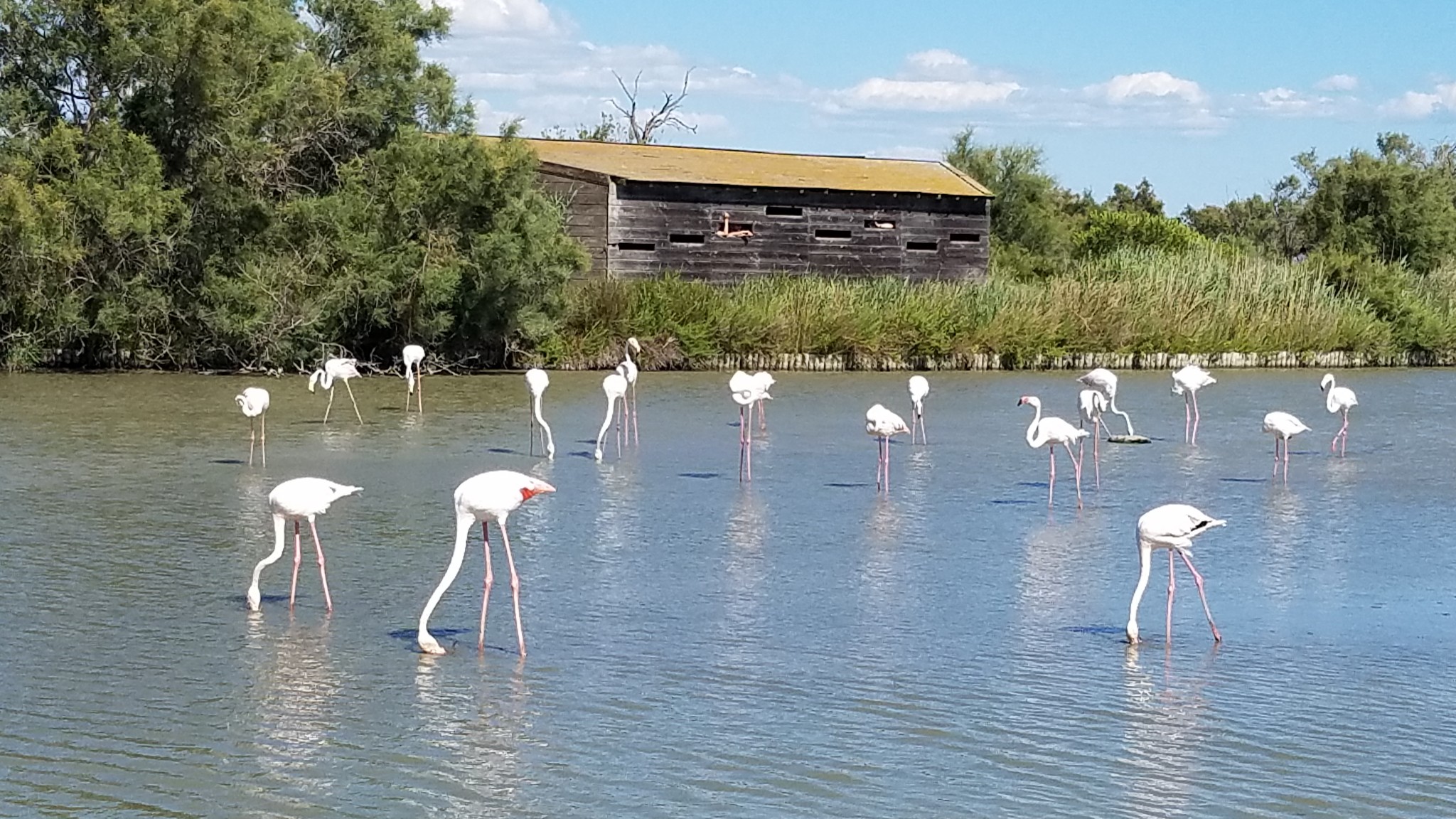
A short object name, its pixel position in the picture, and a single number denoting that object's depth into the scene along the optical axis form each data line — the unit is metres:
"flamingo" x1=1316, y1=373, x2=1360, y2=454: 16.78
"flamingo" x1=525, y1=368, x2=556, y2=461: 15.91
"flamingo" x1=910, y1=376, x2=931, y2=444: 16.62
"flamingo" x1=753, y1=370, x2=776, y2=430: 16.28
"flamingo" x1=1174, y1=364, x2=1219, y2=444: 17.89
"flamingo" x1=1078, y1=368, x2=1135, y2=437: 17.38
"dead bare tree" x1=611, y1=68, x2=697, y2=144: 55.53
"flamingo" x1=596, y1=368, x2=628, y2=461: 15.88
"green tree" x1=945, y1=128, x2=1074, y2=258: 43.06
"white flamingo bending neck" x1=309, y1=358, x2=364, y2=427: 18.41
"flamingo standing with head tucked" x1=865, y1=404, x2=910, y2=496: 14.01
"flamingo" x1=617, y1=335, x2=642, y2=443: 17.36
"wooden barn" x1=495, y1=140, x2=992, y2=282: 32.84
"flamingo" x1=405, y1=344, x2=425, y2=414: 19.78
